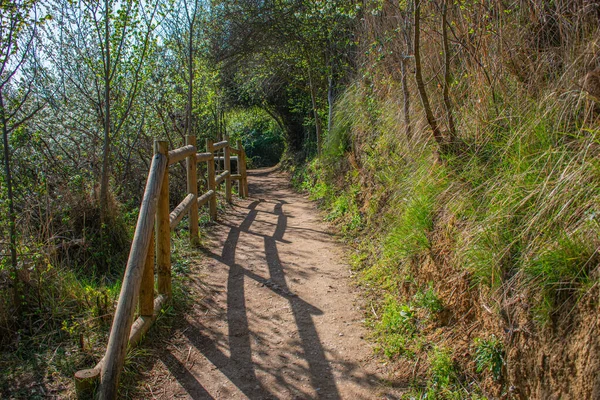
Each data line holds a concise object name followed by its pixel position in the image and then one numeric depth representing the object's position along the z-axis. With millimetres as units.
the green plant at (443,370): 2761
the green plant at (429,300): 3289
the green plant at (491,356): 2486
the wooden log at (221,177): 8090
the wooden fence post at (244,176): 10906
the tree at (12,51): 3725
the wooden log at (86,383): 2615
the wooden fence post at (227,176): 9191
